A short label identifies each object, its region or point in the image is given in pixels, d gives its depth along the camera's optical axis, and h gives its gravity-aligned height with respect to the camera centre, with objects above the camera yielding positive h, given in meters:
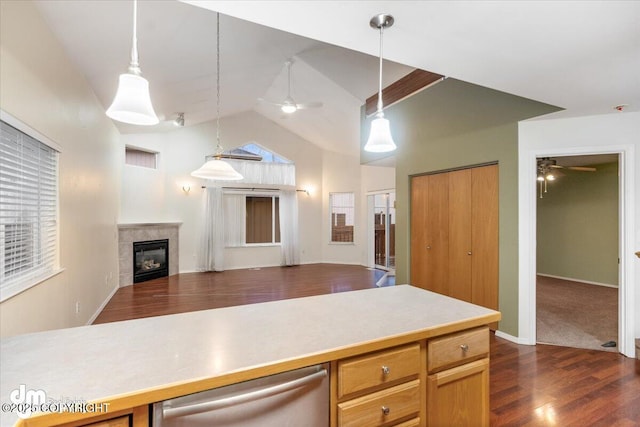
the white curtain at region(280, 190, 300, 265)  8.07 -0.34
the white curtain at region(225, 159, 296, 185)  7.74 +1.15
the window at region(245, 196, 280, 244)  8.00 -0.12
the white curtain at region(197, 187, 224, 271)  7.25 -0.47
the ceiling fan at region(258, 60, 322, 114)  4.50 +1.66
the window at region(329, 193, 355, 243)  8.45 -0.04
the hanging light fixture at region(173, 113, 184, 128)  5.69 +1.85
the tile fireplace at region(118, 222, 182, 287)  5.85 -0.66
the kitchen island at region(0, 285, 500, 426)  0.84 -0.49
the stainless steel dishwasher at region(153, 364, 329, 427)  0.86 -0.60
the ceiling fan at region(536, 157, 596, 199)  4.53 +0.75
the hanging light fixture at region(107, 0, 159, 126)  1.18 +0.48
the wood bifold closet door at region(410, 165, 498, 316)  3.47 -0.25
